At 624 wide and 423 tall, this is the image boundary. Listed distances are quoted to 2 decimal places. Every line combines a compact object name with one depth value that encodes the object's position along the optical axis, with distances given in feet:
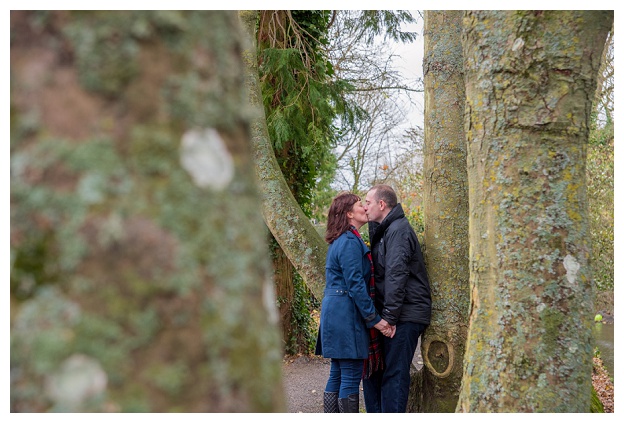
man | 14.79
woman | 14.96
